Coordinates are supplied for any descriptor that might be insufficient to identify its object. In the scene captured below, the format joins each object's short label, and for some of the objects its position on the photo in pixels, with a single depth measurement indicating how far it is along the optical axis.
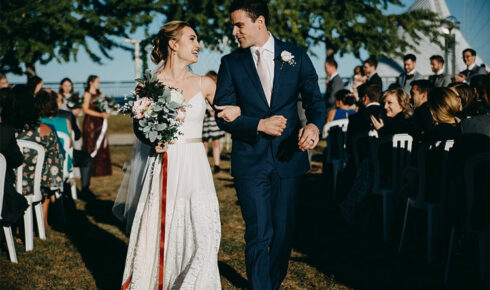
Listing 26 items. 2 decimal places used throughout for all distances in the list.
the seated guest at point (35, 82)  9.09
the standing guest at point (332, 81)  11.16
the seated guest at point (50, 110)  7.00
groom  3.68
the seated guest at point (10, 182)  5.05
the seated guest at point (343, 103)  9.26
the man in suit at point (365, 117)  6.70
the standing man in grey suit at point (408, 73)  10.34
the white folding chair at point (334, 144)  8.01
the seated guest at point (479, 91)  5.36
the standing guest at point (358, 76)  11.92
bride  3.99
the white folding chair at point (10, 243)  5.45
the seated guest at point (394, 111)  6.05
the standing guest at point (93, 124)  10.81
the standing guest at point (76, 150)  8.40
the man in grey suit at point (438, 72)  10.11
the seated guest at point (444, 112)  4.97
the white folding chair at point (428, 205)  4.89
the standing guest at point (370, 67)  10.67
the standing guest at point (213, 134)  11.55
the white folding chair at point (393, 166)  5.74
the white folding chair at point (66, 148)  7.68
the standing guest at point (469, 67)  10.49
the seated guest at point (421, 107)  5.82
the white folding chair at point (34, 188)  5.86
